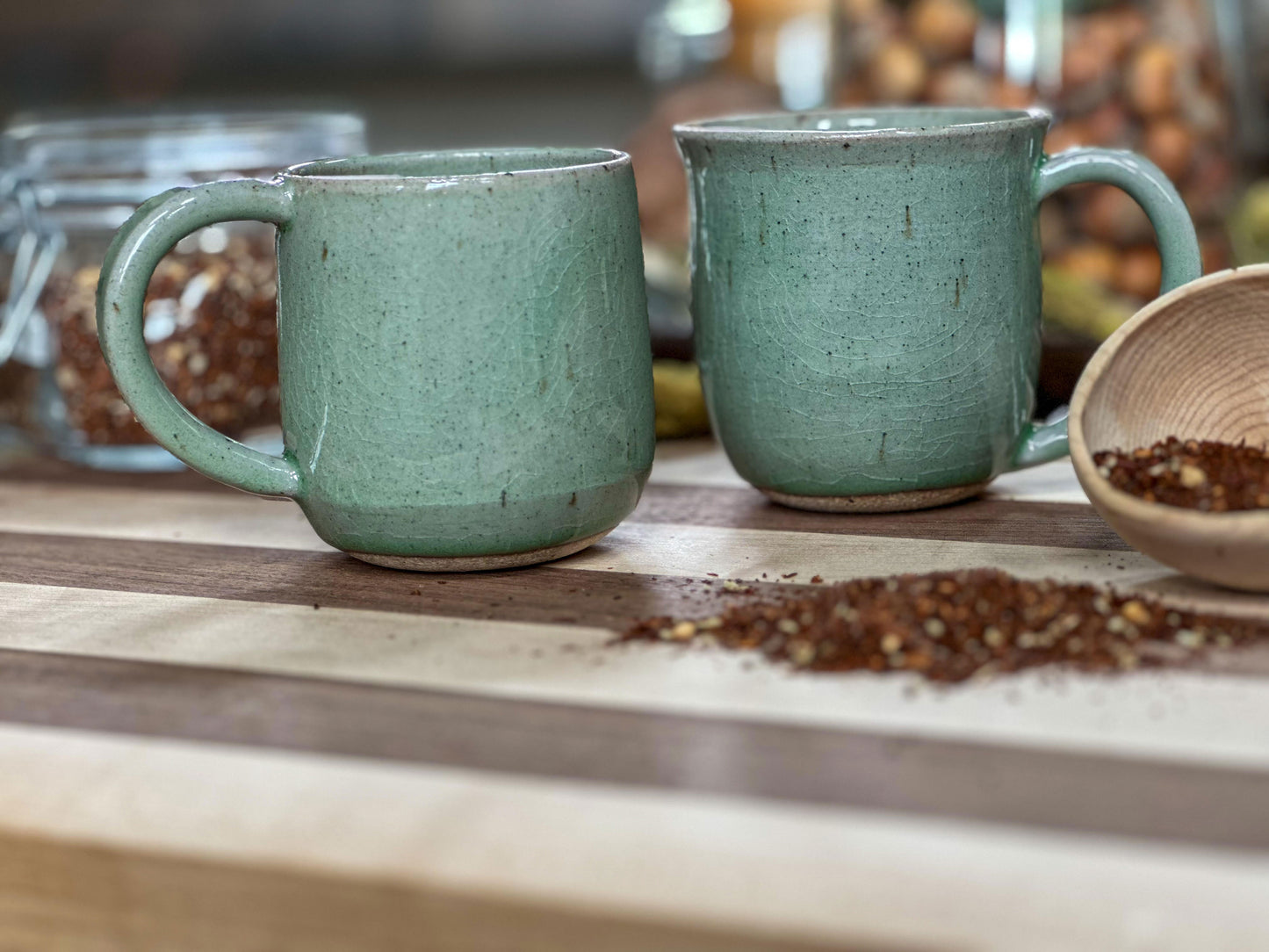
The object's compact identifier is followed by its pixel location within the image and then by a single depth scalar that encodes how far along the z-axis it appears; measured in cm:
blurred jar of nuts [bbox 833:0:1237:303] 90
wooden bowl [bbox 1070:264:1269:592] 65
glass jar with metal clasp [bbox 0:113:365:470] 80
